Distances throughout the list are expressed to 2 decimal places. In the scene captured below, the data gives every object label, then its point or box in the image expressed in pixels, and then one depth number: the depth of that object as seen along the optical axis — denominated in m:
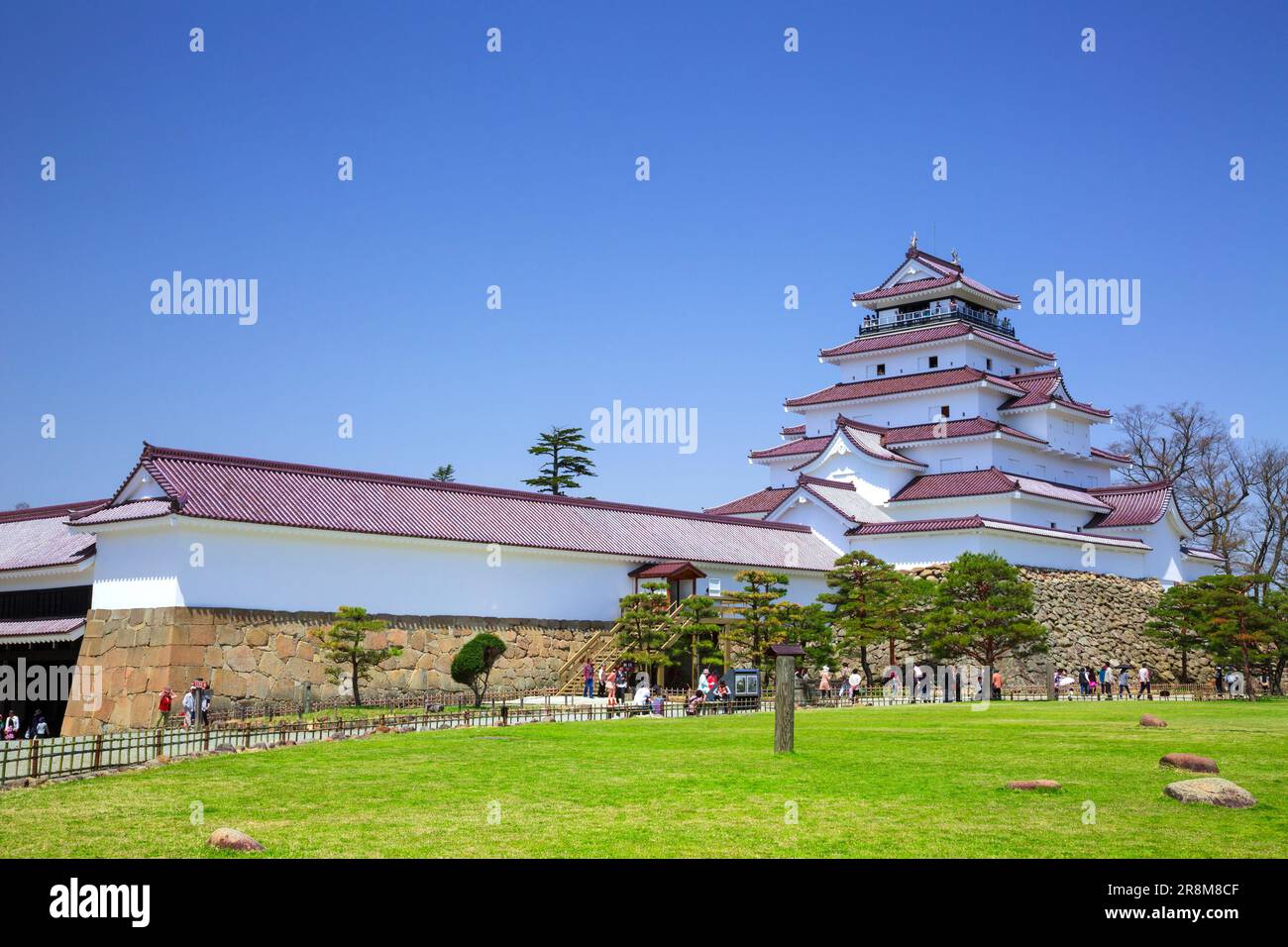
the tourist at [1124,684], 47.53
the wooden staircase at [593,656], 41.72
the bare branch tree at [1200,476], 73.12
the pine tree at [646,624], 40.94
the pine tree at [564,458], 75.19
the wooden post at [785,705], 21.05
